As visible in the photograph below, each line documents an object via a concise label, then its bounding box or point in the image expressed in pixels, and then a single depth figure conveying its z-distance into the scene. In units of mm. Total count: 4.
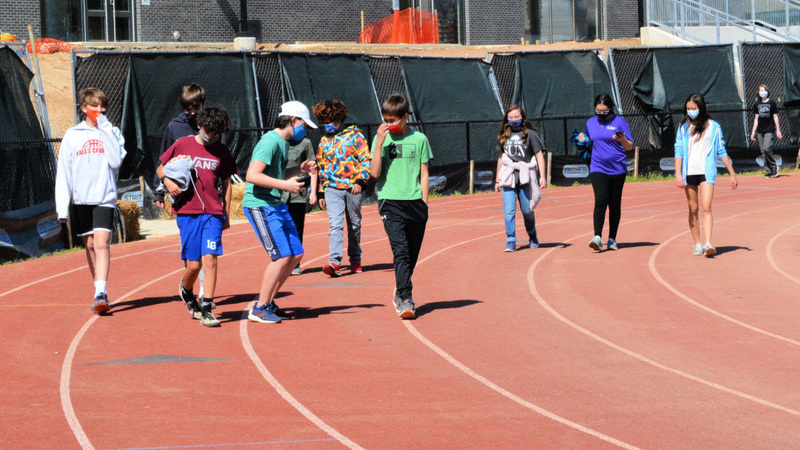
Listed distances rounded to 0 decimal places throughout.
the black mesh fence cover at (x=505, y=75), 27797
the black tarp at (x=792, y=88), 29703
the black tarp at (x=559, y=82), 27938
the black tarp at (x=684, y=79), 29547
